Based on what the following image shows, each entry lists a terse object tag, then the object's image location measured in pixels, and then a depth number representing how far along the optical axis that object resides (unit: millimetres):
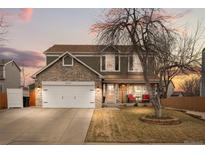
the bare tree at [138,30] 9477
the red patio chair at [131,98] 16010
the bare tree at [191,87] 18511
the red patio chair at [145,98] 15830
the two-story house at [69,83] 13987
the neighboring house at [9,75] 18645
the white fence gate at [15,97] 13924
